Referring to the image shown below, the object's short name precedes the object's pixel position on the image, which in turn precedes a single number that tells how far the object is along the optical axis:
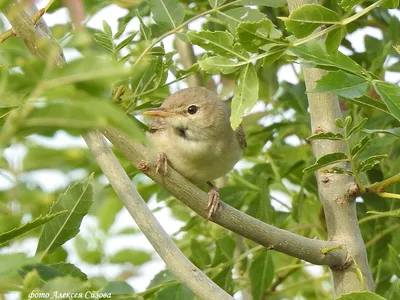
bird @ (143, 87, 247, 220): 6.96
